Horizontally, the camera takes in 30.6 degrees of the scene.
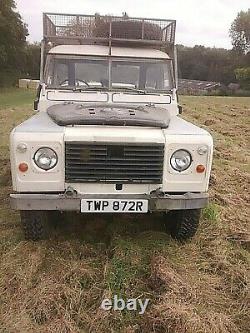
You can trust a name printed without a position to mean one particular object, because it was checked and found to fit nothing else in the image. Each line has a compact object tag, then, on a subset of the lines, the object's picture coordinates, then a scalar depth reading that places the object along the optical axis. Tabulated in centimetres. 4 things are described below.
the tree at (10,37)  3950
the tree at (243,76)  4356
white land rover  419
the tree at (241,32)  5569
